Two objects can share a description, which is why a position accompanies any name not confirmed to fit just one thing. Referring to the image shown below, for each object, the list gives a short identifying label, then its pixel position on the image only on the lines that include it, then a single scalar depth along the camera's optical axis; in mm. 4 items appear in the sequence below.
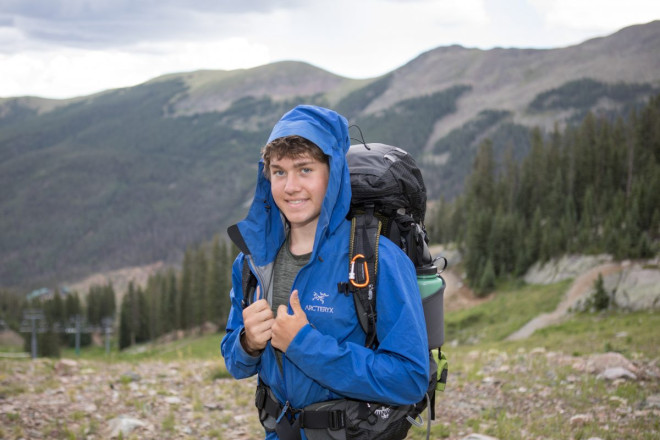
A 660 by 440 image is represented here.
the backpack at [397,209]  3363
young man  2965
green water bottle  3418
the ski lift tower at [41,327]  76238
